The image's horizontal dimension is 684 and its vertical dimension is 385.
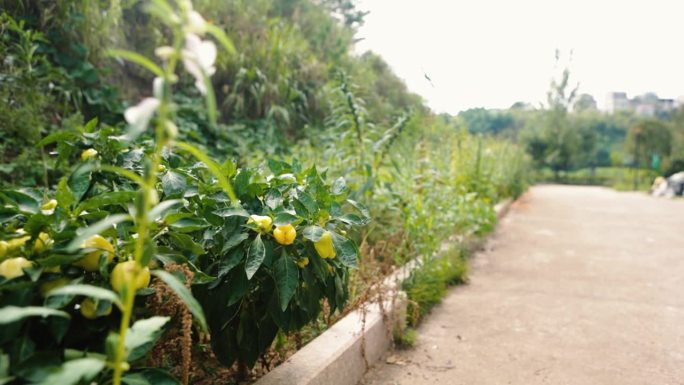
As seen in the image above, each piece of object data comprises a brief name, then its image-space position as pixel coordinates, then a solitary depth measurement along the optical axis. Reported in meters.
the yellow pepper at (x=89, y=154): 1.39
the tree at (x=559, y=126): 27.59
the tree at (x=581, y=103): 29.08
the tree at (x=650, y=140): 23.41
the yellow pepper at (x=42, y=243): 1.00
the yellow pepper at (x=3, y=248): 0.95
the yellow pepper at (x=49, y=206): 1.16
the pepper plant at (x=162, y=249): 0.73
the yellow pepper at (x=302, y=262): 1.42
